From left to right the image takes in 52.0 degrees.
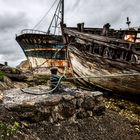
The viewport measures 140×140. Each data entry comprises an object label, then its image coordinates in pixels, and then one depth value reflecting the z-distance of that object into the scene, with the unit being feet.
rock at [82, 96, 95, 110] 13.63
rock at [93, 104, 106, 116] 14.19
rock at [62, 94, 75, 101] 12.67
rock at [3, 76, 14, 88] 21.99
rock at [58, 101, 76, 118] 12.35
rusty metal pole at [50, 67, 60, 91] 13.70
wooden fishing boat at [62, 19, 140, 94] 22.09
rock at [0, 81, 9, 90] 19.42
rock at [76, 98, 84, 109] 13.25
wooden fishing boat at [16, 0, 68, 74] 37.92
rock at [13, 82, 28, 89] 24.31
